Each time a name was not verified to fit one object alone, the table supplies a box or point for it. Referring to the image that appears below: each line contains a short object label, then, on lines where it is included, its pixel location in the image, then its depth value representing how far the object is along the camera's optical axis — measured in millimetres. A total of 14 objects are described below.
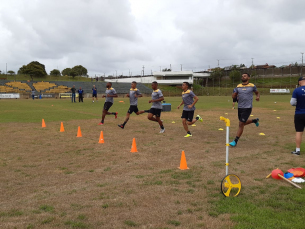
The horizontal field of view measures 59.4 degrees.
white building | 94650
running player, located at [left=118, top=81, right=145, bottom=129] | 12419
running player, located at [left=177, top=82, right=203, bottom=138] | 10180
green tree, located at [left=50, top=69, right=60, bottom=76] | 73312
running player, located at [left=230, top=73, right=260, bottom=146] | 8547
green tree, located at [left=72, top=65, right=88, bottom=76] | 102894
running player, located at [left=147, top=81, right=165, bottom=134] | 11230
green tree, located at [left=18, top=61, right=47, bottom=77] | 80906
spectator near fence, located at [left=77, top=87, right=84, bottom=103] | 32666
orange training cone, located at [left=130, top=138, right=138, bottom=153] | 7707
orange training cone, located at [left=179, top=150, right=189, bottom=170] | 5957
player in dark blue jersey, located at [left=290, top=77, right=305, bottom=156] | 7137
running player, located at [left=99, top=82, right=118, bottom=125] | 13766
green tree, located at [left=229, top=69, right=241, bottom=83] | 81438
